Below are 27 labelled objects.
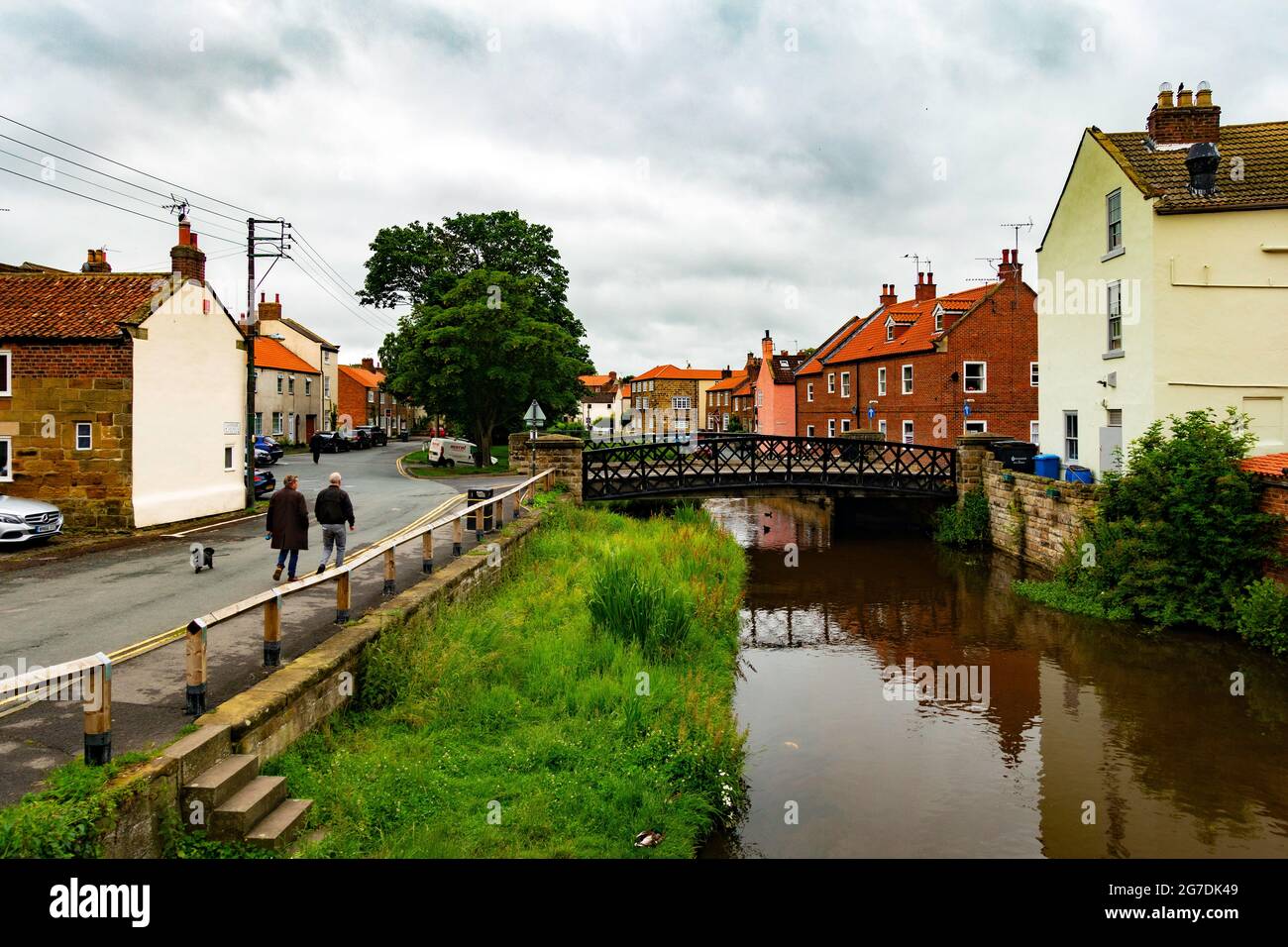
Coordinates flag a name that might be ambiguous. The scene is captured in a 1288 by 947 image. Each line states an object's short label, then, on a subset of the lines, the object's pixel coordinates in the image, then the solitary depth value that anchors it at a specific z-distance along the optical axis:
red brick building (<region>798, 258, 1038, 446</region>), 36.75
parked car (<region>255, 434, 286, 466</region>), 35.34
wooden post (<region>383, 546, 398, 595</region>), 10.60
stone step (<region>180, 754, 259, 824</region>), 5.56
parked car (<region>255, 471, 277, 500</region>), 24.98
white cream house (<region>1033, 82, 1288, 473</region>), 18.42
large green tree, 34.97
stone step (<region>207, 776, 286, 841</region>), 5.56
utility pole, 22.33
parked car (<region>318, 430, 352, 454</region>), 50.59
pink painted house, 59.31
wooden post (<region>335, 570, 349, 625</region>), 9.30
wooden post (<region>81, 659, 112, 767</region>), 5.34
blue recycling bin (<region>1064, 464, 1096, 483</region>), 21.36
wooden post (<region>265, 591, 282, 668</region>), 7.68
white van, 38.47
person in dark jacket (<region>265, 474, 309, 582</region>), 11.90
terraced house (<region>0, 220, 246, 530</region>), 18.20
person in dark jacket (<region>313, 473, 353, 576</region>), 12.10
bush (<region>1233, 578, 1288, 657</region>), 14.07
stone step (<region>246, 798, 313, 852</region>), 5.60
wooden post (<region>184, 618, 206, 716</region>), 6.32
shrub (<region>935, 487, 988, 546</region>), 26.97
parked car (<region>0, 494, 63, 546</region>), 16.02
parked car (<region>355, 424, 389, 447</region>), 57.89
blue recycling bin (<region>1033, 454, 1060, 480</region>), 23.12
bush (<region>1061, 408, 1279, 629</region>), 15.18
